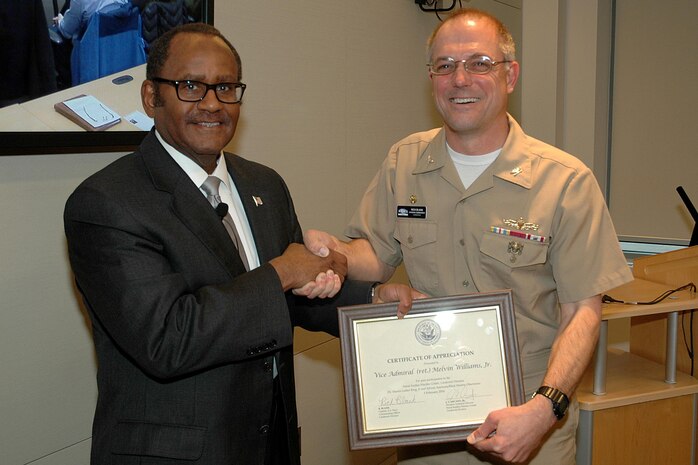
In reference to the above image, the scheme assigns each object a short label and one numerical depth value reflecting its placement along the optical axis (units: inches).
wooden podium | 129.4
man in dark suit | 65.3
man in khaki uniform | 80.4
